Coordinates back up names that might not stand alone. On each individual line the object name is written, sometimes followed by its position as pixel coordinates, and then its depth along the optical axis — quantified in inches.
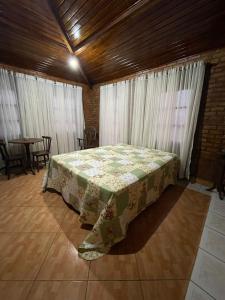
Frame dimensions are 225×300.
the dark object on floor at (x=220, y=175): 86.7
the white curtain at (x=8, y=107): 121.6
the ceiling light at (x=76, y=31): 97.9
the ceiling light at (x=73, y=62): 134.7
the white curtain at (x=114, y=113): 148.9
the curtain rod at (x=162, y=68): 100.2
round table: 116.9
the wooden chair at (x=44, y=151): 131.4
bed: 51.9
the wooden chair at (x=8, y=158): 113.7
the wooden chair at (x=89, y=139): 183.9
